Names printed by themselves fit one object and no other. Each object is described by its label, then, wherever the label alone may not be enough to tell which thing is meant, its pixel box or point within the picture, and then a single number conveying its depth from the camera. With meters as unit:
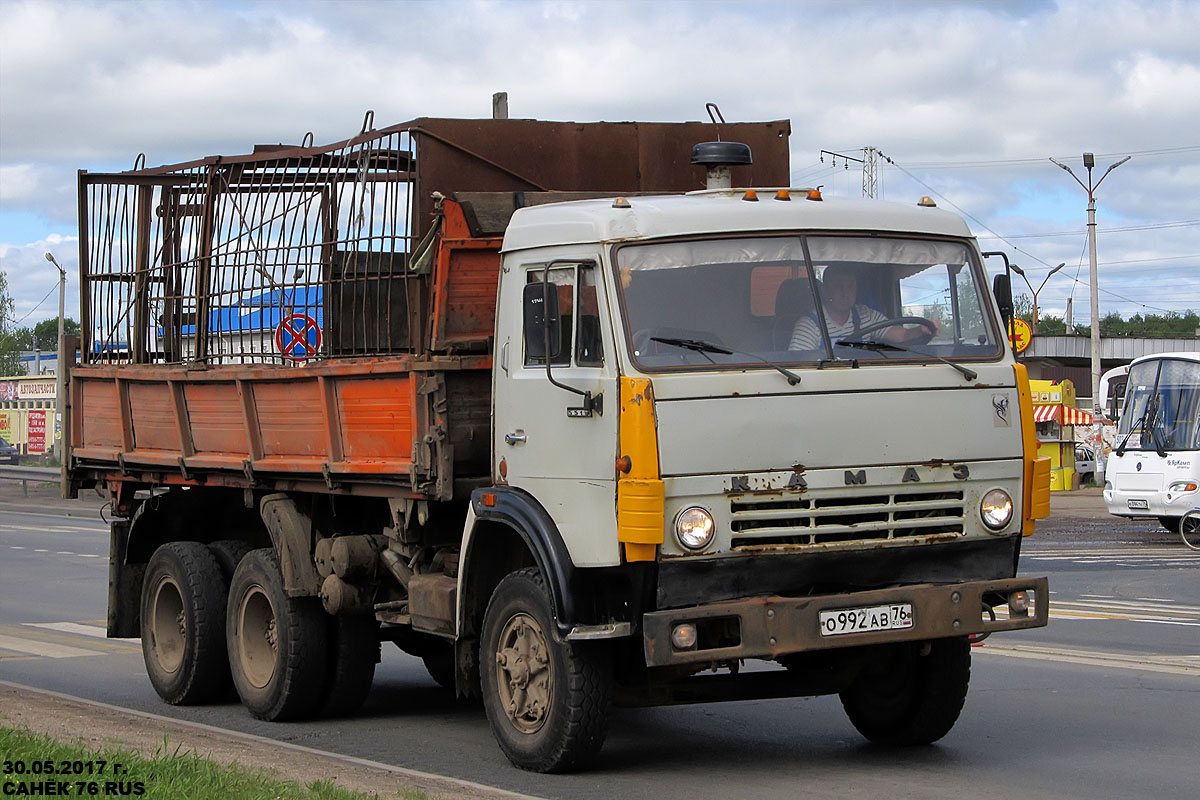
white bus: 24.62
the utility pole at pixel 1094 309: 40.94
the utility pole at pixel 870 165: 65.88
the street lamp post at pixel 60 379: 12.49
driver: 7.63
